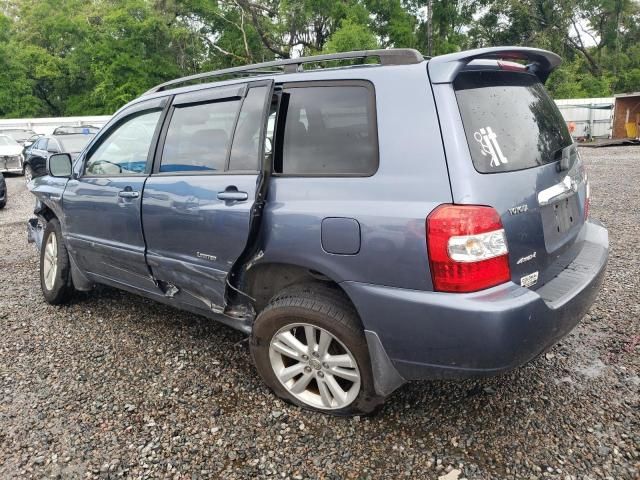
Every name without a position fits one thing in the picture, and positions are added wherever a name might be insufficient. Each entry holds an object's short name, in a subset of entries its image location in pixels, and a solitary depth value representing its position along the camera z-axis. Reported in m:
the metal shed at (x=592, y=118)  22.83
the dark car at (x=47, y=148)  11.77
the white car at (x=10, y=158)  15.05
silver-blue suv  2.08
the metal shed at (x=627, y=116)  21.01
